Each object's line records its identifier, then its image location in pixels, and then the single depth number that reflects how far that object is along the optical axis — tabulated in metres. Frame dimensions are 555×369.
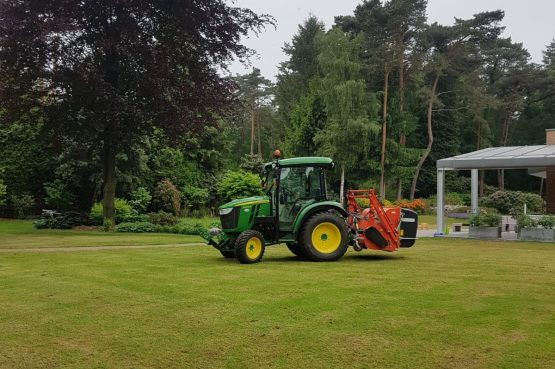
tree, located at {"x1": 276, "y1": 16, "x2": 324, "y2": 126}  46.53
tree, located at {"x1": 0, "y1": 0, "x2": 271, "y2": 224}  16.44
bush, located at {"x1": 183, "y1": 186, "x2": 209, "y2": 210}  30.02
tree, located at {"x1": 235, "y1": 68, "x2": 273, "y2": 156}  58.45
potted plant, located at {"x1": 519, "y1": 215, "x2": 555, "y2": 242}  16.72
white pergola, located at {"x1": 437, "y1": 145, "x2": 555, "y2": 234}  17.20
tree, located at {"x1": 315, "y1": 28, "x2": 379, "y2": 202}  35.94
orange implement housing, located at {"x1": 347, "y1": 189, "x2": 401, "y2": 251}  11.12
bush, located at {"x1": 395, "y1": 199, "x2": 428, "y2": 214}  35.85
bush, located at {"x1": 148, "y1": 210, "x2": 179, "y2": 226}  21.34
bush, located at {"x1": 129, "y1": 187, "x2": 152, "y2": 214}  25.77
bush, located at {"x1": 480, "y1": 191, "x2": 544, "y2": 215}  32.59
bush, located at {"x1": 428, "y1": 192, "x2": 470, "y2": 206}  42.72
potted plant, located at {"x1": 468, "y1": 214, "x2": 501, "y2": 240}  18.14
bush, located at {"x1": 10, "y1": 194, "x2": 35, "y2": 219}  25.28
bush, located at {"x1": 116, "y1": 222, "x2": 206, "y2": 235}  19.23
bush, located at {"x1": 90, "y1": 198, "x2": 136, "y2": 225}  21.41
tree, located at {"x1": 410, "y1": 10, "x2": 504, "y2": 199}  41.28
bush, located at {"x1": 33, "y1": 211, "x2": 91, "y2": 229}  20.52
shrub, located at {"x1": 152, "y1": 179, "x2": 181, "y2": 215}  27.75
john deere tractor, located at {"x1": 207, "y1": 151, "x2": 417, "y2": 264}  10.55
